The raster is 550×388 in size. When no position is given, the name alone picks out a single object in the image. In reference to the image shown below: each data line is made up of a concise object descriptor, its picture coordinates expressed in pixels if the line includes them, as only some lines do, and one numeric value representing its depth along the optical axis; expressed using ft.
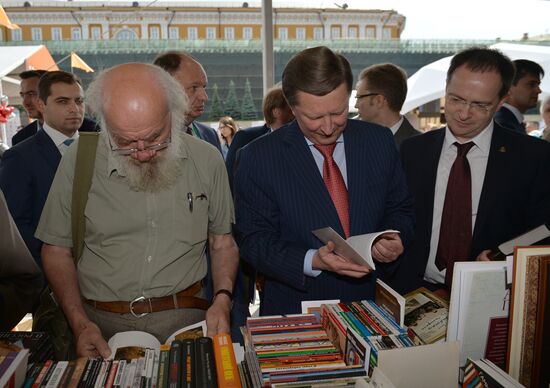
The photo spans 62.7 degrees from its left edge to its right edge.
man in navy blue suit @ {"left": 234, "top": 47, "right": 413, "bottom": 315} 5.52
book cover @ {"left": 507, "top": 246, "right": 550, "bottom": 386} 3.44
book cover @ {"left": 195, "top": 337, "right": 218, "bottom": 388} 3.47
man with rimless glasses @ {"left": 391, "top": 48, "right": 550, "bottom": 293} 6.22
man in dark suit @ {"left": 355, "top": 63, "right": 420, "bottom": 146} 10.64
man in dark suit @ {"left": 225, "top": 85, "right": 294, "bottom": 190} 12.08
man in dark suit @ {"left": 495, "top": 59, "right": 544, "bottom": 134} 12.65
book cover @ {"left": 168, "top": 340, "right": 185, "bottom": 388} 3.49
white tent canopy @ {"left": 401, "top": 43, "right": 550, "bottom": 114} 18.20
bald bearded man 5.60
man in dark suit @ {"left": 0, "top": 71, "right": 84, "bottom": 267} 8.66
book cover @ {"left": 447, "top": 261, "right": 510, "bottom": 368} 3.71
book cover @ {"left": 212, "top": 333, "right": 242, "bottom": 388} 3.47
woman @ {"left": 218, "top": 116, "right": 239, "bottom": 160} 20.58
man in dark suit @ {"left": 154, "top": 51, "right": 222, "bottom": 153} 9.85
